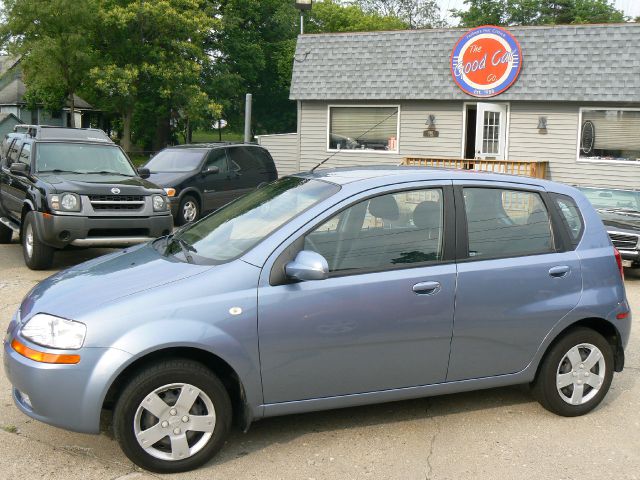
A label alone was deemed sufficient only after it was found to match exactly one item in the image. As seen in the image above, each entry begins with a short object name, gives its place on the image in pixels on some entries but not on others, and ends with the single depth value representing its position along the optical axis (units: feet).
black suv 30.53
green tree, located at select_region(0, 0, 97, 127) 95.86
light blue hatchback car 12.71
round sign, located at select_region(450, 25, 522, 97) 56.02
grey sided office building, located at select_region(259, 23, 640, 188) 53.98
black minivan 47.67
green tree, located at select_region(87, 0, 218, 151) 106.73
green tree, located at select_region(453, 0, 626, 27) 181.47
